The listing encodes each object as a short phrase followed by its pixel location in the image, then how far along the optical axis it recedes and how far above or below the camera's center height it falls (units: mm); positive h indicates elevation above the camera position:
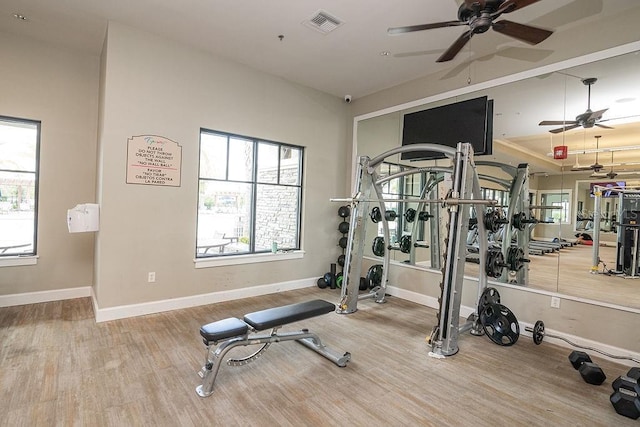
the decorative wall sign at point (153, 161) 3854 +519
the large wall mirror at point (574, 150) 3213 +756
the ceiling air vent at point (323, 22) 3457 +2064
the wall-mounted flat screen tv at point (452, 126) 4078 +1203
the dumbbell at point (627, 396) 2227 -1238
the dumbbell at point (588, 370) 2645 -1263
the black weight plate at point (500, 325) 3324 -1133
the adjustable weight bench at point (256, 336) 2373 -1009
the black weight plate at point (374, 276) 4945 -993
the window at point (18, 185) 4059 +156
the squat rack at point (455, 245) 3137 -305
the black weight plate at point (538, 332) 3416 -1208
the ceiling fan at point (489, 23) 2410 +1547
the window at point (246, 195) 4605 +172
